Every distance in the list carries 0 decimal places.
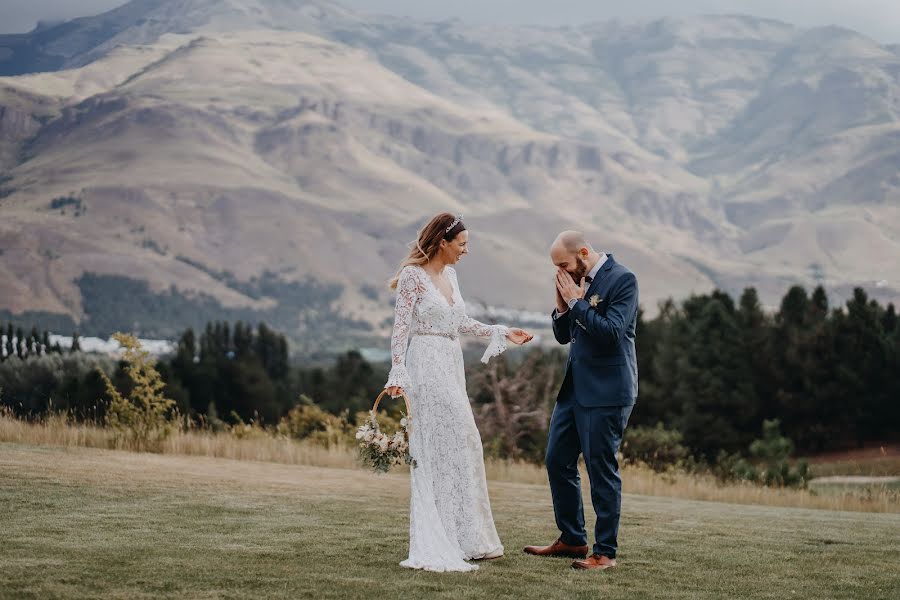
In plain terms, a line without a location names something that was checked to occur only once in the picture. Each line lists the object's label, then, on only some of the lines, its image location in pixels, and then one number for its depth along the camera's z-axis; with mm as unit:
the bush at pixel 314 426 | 22578
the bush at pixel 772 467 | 24453
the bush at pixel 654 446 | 32500
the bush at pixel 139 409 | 16750
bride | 8391
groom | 8094
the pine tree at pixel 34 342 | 60175
